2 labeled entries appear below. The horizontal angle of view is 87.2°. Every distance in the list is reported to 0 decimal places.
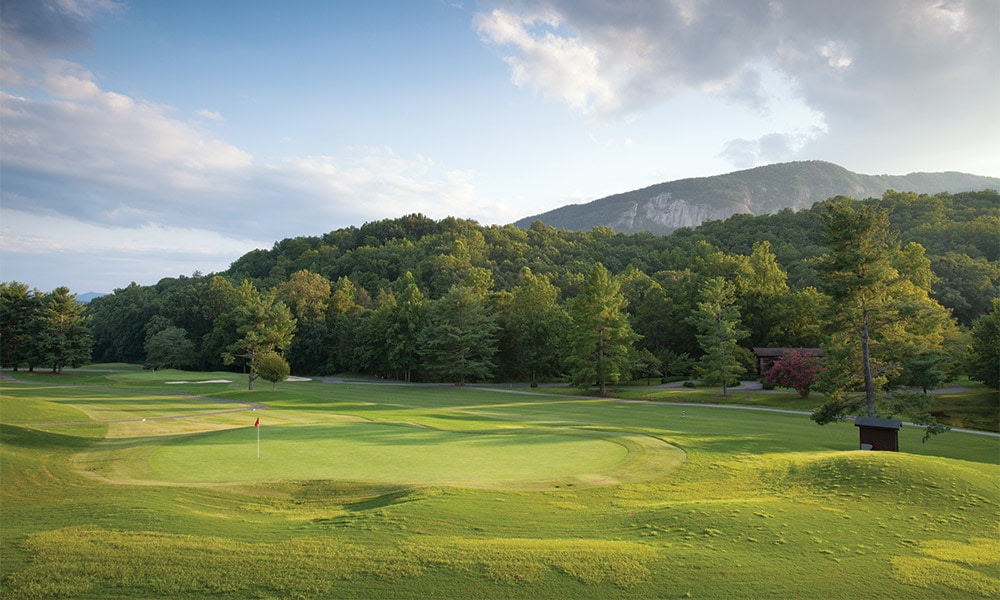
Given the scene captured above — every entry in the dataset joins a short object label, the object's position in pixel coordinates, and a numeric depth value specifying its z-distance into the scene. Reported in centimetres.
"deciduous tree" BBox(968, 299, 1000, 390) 3462
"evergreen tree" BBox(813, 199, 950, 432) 2238
